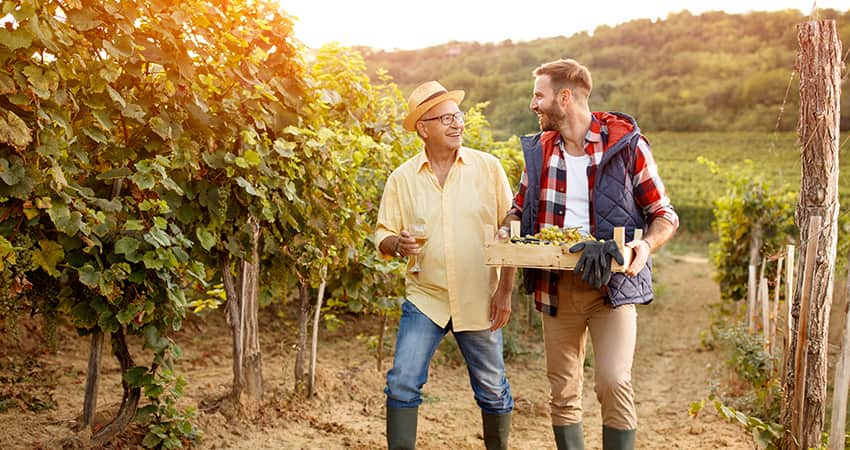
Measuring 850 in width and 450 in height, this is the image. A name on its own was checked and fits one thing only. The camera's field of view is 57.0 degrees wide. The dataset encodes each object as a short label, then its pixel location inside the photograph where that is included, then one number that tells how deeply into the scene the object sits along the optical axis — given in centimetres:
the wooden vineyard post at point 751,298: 719
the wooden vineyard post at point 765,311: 566
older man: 339
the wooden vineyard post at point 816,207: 343
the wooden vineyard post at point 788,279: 401
